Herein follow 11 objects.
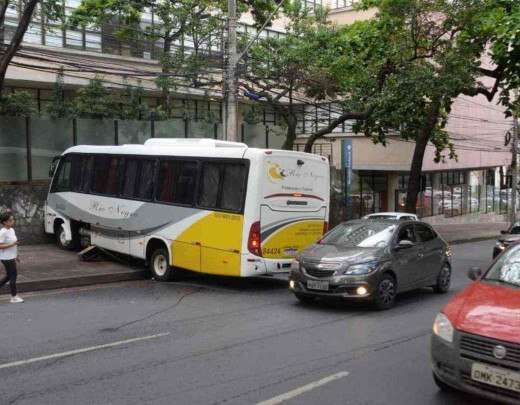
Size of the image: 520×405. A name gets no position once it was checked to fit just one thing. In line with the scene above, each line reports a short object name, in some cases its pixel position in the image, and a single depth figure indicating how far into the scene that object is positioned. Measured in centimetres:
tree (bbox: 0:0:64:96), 1502
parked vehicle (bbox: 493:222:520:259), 1738
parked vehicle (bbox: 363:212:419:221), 2014
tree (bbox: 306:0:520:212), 1991
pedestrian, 1059
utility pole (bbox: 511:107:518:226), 3575
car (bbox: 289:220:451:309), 1010
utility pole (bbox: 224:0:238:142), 1686
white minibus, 1212
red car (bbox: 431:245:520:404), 504
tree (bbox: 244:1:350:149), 2300
